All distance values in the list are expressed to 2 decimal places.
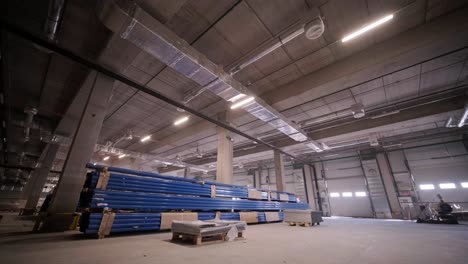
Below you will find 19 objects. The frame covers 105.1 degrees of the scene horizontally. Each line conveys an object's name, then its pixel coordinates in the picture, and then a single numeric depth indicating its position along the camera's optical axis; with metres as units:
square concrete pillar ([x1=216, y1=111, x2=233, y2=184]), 8.98
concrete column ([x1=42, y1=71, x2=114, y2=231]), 4.87
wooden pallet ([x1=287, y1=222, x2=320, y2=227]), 7.95
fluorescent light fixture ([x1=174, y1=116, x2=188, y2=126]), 10.05
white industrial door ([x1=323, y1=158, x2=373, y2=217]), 15.12
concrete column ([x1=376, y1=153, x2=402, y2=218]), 13.45
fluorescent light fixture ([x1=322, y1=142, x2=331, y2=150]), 12.81
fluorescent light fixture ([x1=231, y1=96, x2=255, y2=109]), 6.85
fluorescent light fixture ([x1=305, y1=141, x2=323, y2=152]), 11.64
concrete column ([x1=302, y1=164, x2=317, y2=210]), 17.19
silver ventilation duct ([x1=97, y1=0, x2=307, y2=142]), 4.09
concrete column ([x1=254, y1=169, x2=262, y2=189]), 21.20
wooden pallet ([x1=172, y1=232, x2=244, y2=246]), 3.47
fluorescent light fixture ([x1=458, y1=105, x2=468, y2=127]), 8.29
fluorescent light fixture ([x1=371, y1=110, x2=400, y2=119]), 9.31
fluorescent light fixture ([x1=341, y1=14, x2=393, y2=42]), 4.98
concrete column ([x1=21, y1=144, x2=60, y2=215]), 10.77
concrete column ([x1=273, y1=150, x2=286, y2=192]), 13.18
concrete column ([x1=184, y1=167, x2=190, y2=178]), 18.20
